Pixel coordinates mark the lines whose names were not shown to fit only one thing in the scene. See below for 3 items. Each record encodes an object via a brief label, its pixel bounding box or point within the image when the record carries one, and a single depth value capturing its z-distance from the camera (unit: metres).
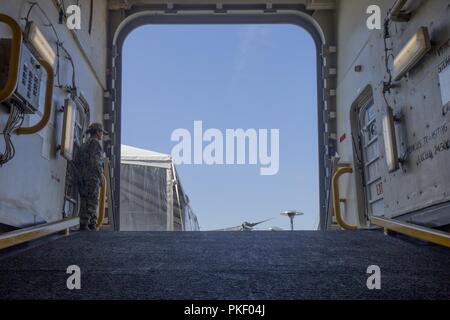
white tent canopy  10.19
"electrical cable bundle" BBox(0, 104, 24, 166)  4.32
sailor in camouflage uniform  6.64
